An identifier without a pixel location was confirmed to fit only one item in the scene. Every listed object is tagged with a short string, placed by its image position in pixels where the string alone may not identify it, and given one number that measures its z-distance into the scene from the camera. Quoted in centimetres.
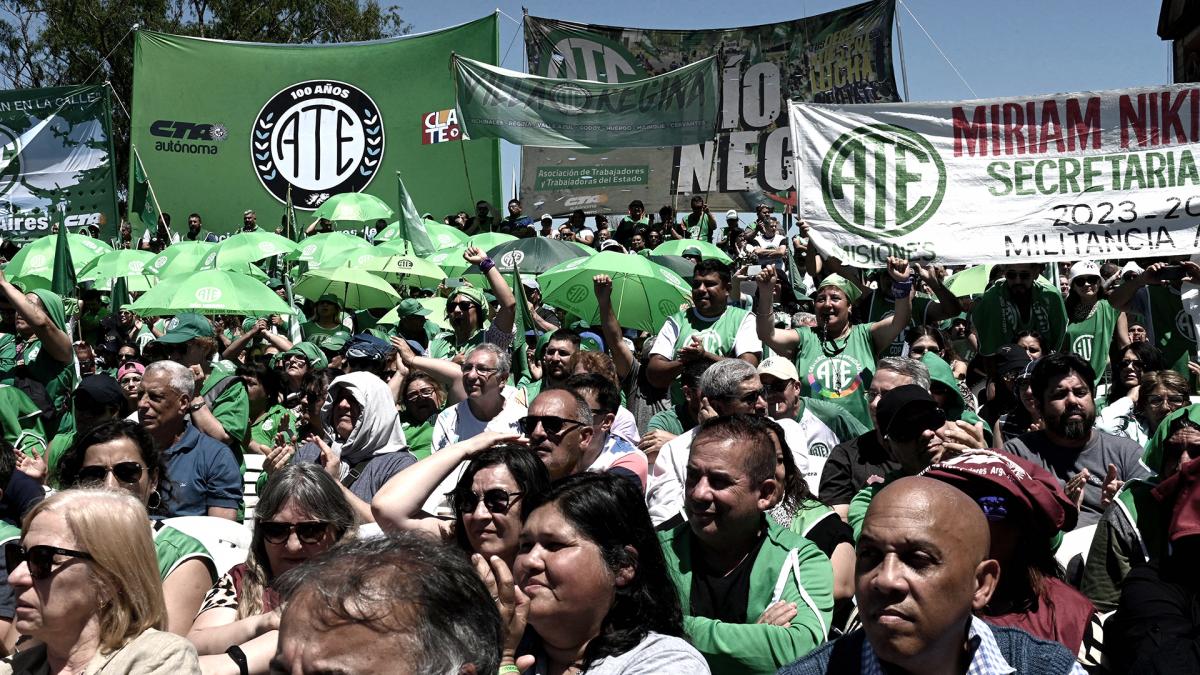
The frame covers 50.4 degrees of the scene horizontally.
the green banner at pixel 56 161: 1533
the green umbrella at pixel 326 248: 1368
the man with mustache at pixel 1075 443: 519
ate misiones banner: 770
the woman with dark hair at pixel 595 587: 303
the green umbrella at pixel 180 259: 1347
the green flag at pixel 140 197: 2106
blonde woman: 312
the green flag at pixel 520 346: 853
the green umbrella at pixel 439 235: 1484
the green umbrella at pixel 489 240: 1379
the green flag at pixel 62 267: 942
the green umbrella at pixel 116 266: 1301
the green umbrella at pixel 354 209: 1692
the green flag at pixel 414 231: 1341
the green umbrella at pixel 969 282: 1139
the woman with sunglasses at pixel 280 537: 391
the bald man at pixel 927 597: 236
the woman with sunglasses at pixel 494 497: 390
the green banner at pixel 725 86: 1914
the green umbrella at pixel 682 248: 1266
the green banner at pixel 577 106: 1507
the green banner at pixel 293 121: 2330
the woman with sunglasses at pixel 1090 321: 874
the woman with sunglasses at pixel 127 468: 433
